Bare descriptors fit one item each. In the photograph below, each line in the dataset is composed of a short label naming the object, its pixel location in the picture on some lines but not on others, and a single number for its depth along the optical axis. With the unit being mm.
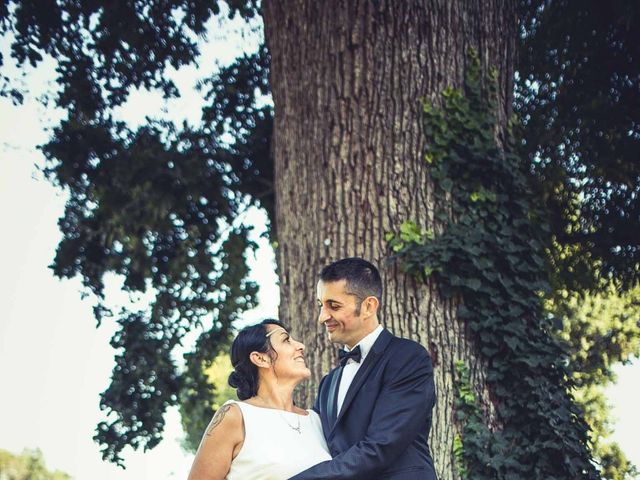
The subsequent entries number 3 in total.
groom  3646
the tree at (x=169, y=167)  9500
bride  3764
